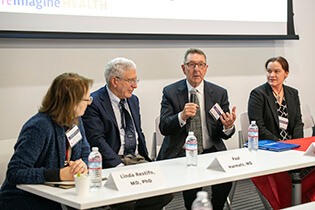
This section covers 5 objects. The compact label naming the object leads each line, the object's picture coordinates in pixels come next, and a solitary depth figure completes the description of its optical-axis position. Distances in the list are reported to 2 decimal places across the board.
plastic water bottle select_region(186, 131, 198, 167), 2.56
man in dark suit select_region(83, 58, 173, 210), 3.02
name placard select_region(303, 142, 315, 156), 2.77
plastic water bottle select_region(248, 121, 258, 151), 2.94
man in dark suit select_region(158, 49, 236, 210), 3.27
